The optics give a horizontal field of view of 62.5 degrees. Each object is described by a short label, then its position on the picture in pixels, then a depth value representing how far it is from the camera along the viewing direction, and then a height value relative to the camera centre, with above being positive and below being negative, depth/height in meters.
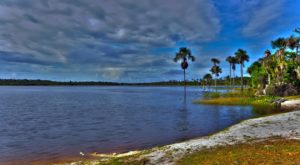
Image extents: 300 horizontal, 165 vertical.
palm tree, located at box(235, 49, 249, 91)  99.81 +12.14
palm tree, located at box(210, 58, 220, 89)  132.60 +10.96
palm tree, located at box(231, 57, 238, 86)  111.09 +10.74
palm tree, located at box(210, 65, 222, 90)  137.88 +9.25
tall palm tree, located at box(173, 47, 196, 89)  97.31 +11.87
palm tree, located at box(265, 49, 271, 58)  90.76 +12.19
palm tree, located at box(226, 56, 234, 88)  114.82 +12.31
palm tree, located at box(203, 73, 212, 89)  155.29 +6.24
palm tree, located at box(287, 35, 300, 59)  76.06 +13.59
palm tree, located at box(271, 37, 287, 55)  77.29 +14.05
